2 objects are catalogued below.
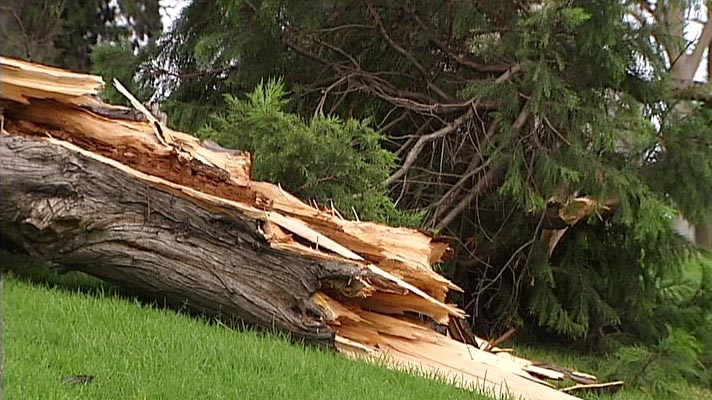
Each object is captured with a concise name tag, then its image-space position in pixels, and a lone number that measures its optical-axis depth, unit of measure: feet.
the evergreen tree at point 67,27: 84.28
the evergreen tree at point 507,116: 44.88
